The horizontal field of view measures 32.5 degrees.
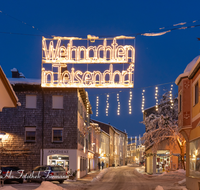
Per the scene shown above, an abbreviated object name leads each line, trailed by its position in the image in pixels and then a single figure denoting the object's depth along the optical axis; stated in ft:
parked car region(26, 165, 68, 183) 86.94
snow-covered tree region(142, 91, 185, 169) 128.06
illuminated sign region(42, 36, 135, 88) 91.20
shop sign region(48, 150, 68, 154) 107.96
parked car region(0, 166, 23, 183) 85.81
